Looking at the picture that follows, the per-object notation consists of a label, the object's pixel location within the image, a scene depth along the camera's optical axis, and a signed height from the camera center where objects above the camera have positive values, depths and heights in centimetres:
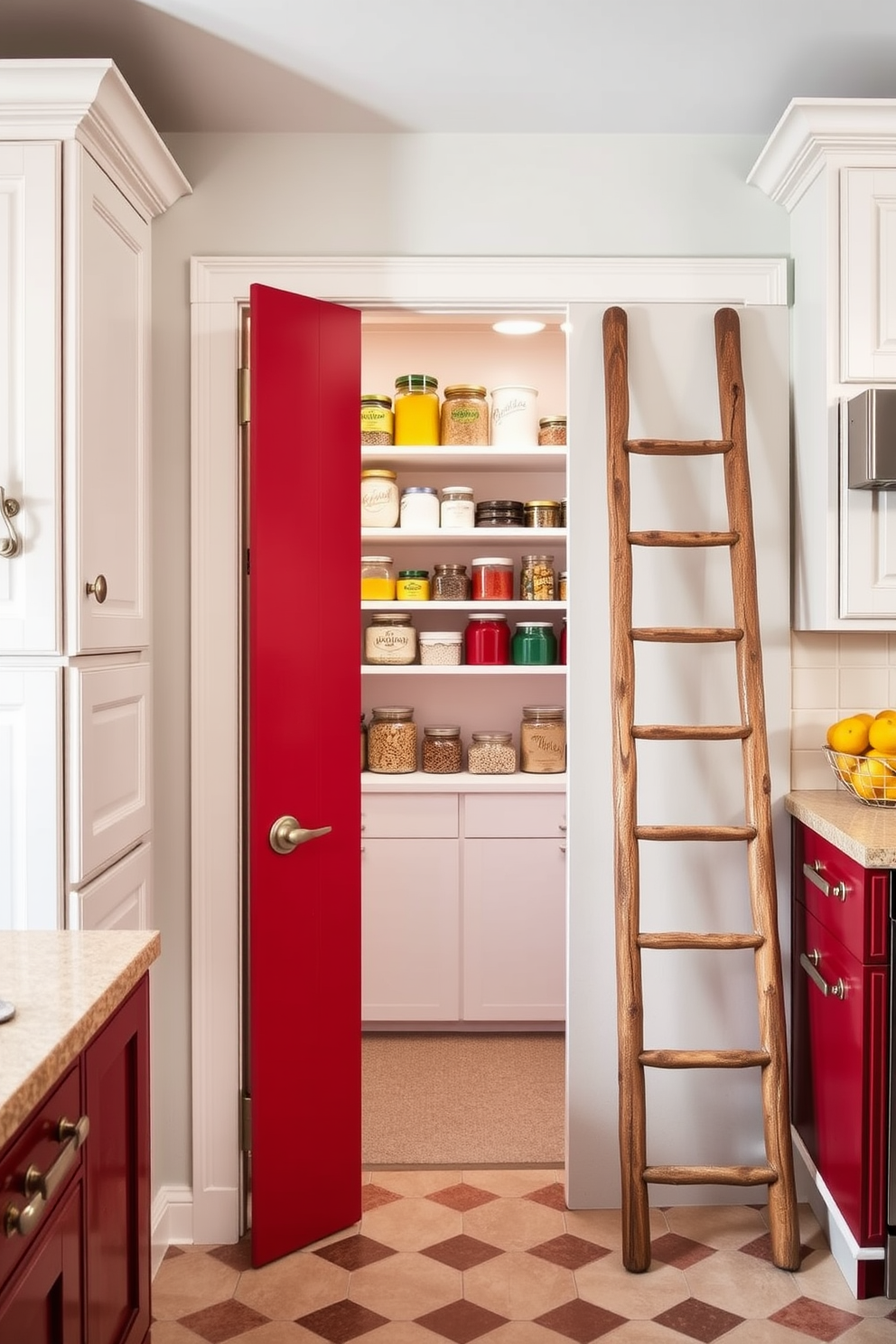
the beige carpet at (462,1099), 301 -130
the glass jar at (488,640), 384 +11
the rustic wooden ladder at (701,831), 236 -35
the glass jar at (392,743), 384 -25
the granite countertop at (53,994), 106 -38
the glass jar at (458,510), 373 +55
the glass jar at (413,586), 380 +29
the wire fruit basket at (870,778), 238 -24
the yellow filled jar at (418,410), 345 +82
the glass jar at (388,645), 380 +9
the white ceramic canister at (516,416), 359 +83
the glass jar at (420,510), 371 +54
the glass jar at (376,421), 353 +80
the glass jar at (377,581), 380 +31
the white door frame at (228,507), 257 +39
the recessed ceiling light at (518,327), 346 +111
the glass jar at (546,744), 388 -26
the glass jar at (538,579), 383 +32
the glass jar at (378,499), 366 +58
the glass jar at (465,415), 348 +81
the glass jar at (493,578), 381 +32
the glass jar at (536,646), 383 +9
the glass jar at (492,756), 385 -30
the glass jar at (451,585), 382 +30
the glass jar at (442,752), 384 -28
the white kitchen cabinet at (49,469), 199 +37
